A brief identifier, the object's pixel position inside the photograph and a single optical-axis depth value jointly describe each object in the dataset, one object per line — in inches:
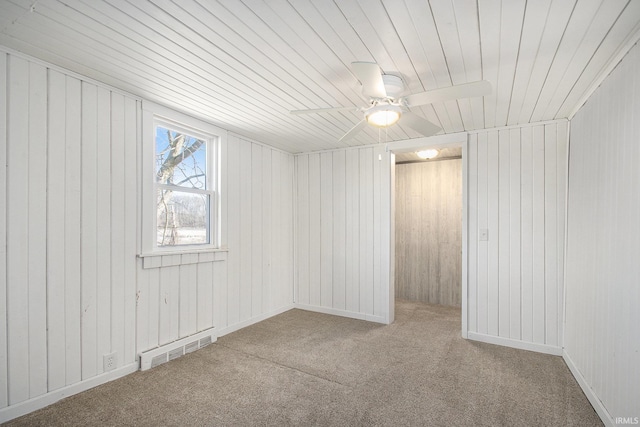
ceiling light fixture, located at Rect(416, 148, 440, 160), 170.2
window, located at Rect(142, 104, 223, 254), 113.6
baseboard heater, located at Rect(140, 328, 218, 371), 109.7
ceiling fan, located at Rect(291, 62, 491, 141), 71.2
